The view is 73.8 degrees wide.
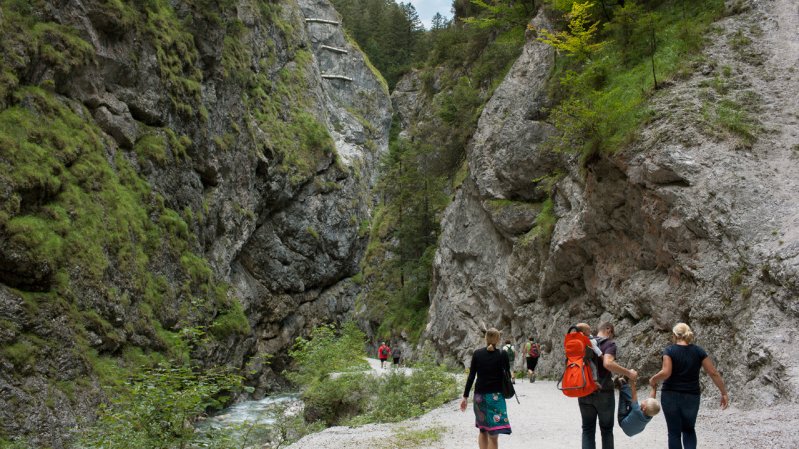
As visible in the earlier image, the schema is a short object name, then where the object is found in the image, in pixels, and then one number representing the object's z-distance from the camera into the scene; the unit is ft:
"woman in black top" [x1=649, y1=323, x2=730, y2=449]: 18.47
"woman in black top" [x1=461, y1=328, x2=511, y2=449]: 20.70
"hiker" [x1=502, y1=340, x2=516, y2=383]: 53.15
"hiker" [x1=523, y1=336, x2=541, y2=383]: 56.90
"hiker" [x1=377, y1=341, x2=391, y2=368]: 86.06
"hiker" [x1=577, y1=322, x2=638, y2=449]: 19.42
